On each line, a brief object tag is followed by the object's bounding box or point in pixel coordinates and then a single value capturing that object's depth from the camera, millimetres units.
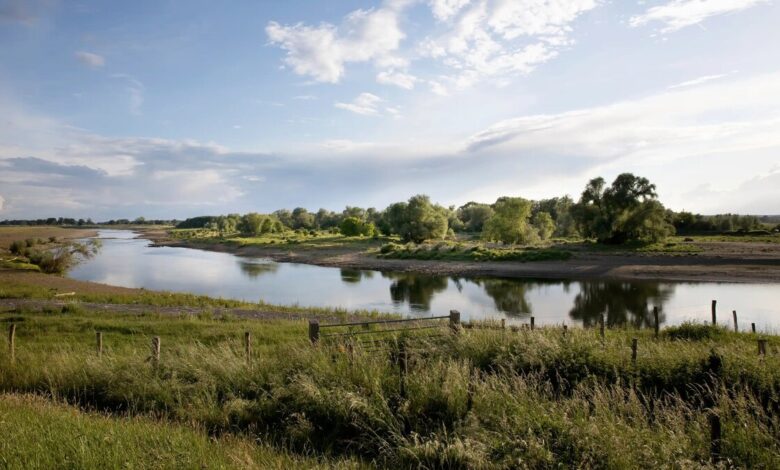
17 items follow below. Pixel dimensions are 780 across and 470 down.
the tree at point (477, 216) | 131438
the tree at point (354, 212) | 160750
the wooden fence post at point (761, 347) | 9111
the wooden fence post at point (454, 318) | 12241
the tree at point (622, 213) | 59844
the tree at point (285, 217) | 183325
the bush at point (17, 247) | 56828
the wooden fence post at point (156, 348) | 9780
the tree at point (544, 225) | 86812
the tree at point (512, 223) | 72812
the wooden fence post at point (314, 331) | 11547
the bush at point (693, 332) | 16280
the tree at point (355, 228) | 106250
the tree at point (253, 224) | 139625
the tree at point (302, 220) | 179600
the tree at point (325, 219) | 170975
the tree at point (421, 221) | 87125
